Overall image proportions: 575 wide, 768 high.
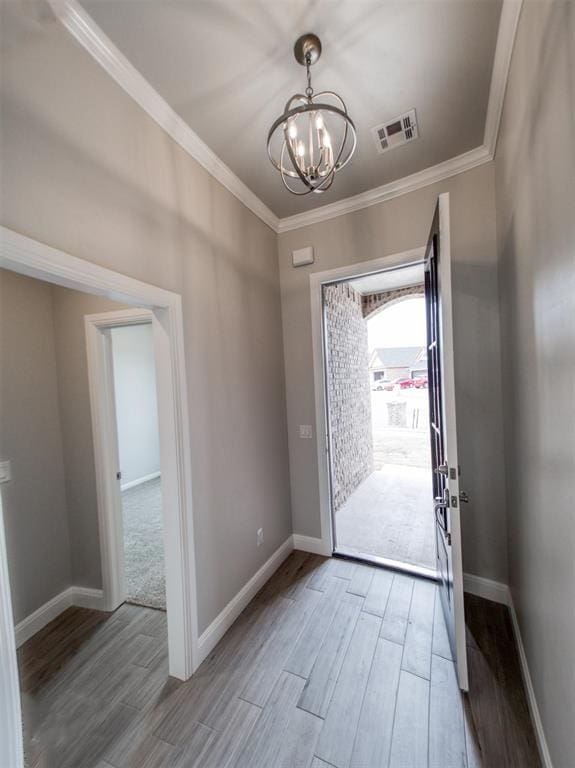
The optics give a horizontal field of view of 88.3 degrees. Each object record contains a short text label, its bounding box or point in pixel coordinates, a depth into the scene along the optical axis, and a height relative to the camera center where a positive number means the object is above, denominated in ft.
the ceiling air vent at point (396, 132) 5.49 +4.63
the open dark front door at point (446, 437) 4.60 -1.15
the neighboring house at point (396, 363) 26.69 +0.68
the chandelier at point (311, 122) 3.46 +3.02
